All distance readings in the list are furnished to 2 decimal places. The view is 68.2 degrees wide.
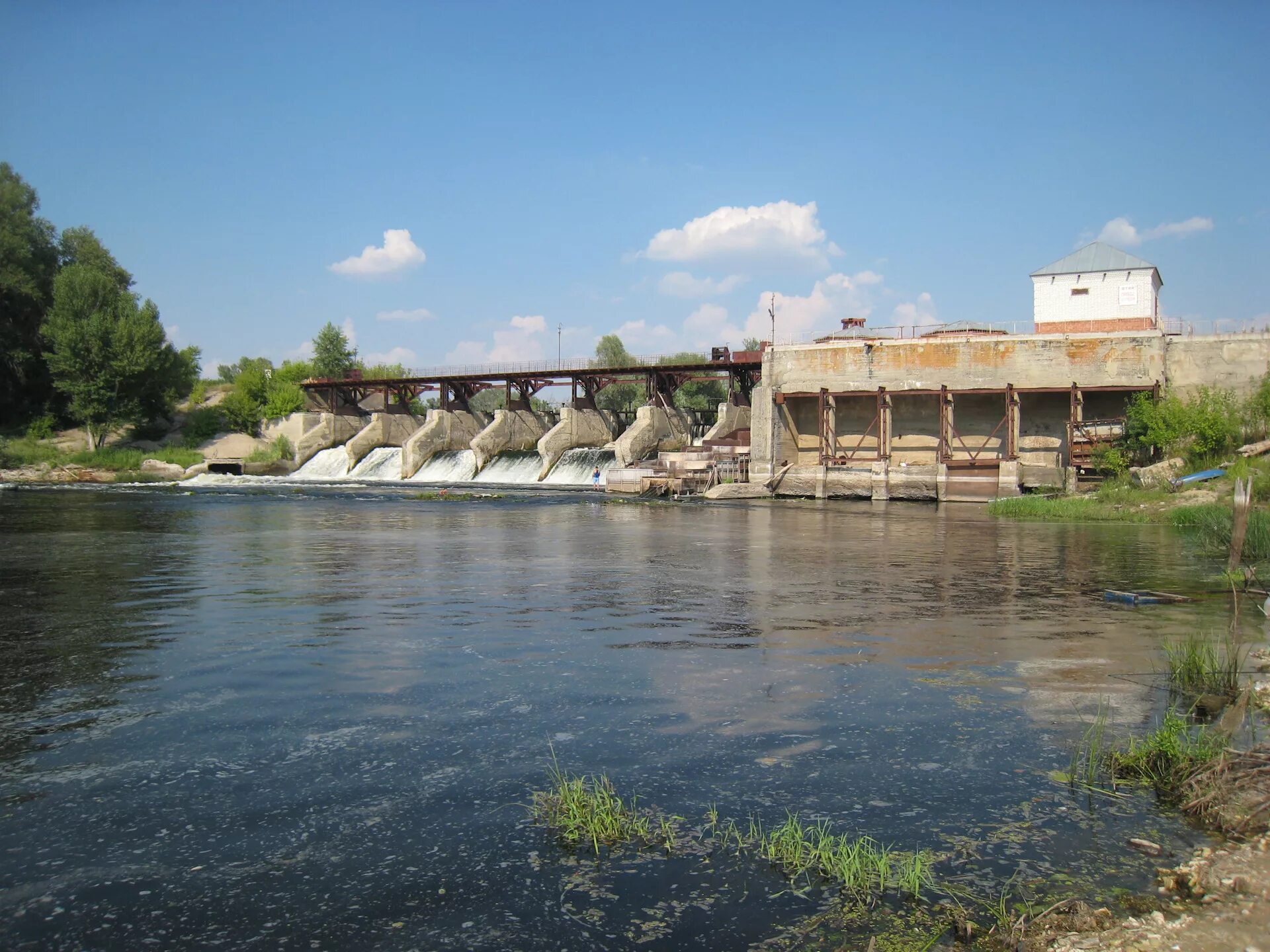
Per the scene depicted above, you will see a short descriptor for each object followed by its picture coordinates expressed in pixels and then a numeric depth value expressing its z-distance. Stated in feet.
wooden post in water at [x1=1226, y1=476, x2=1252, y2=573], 44.09
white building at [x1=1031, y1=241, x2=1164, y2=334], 136.05
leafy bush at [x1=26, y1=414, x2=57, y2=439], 207.10
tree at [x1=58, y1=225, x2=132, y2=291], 224.12
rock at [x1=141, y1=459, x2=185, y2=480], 194.29
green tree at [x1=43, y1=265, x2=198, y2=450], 198.39
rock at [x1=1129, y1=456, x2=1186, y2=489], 106.32
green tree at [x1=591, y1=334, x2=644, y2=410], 326.85
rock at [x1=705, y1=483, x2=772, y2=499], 138.62
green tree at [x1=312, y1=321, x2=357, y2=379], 272.31
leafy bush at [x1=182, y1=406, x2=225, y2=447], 224.12
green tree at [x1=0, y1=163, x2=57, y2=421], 205.87
